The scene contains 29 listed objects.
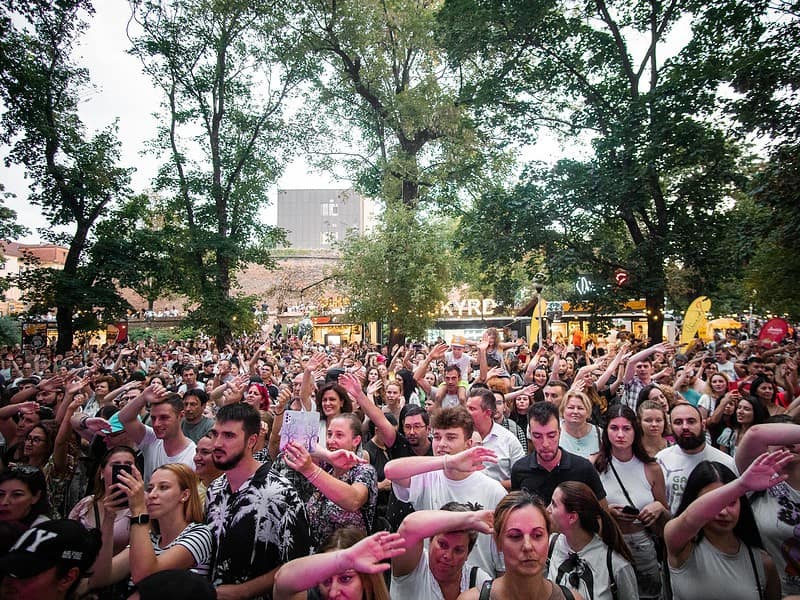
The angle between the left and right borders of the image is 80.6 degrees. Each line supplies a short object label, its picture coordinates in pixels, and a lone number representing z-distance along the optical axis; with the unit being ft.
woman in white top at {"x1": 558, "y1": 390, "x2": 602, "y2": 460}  15.58
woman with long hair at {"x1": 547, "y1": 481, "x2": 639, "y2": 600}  8.68
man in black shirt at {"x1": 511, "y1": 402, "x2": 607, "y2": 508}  11.75
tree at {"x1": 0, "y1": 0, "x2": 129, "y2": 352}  61.77
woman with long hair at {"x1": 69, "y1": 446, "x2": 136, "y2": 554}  10.51
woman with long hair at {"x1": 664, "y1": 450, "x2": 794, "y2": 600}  8.60
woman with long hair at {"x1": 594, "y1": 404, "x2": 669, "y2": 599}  10.96
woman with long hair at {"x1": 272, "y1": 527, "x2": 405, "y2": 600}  6.81
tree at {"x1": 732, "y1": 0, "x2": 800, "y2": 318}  30.50
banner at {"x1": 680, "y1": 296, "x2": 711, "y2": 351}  40.98
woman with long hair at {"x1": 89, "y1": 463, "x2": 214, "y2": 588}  8.38
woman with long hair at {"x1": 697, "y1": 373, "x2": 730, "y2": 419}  21.52
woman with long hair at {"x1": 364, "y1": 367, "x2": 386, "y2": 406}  28.58
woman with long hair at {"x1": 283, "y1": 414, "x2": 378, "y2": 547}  8.95
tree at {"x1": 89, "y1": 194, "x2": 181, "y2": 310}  68.54
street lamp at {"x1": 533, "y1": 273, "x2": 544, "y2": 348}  52.55
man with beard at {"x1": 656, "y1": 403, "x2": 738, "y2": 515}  12.22
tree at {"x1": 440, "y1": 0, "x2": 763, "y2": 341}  45.93
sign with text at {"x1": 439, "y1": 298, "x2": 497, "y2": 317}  111.14
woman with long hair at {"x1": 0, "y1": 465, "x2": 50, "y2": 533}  10.33
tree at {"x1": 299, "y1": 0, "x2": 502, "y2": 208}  66.54
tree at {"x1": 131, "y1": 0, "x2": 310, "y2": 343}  74.43
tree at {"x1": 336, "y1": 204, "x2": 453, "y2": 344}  62.54
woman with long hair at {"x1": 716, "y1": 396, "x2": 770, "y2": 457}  15.76
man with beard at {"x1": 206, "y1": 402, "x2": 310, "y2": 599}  8.70
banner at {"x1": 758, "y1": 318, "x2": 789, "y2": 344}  45.11
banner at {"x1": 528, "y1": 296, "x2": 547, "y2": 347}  61.11
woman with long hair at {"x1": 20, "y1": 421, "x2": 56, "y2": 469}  15.29
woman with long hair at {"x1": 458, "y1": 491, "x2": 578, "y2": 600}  7.37
